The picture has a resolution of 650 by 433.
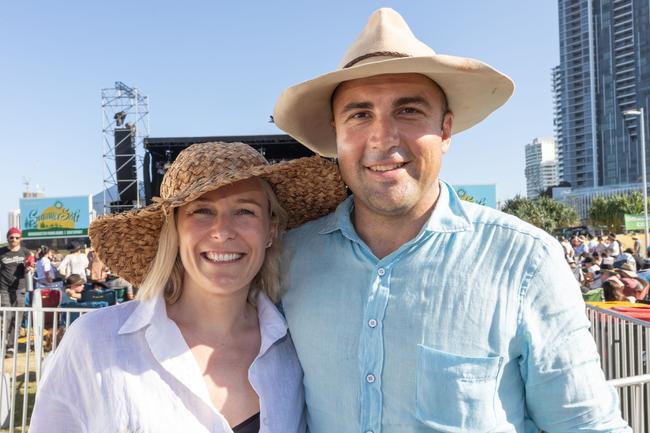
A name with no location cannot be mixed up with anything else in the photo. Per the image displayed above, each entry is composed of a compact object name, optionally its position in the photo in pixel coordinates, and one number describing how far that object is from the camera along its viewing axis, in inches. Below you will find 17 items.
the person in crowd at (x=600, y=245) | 740.5
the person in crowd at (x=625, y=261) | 346.5
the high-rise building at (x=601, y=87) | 4212.6
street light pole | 810.2
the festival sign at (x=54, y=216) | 896.9
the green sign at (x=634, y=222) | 794.2
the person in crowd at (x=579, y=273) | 476.7
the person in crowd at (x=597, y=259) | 515.2
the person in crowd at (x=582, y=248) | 718.1
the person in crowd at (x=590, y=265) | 490.9
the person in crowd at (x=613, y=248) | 613.0
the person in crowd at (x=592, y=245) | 760.3
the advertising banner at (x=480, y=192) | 675.5
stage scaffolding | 776.9
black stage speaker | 776.9
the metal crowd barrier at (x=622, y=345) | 162.2
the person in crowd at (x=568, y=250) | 684.6
